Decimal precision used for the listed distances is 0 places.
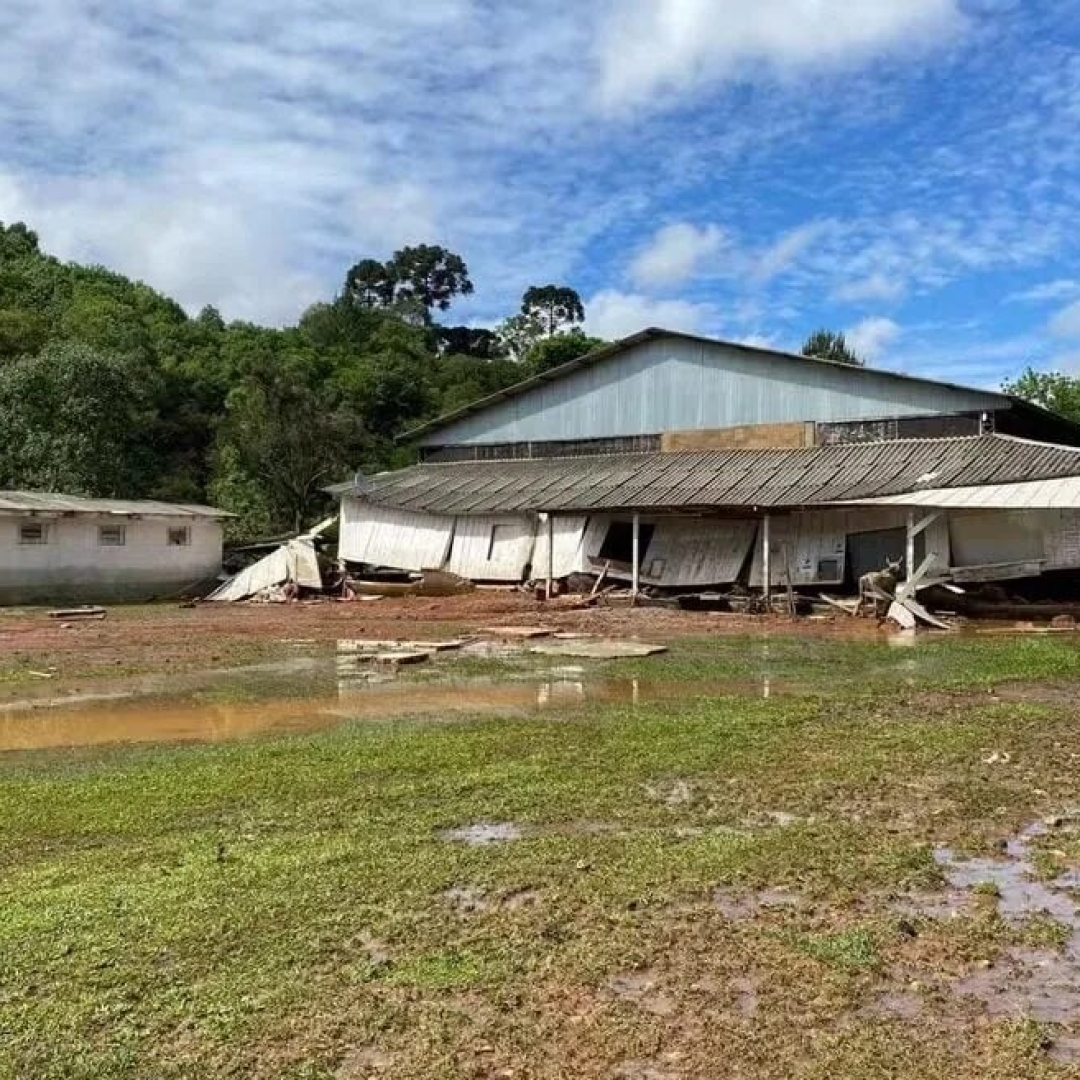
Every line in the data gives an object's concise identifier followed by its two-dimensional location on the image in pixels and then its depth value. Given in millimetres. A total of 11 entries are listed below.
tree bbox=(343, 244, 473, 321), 95562
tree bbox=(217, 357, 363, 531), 39375
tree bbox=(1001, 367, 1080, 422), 49281
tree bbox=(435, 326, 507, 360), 81750
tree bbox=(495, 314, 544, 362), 82000
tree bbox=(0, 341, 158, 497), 35438
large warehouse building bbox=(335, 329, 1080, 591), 23078
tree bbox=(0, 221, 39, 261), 58297
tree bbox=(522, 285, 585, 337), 94562
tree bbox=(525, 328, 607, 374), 60594
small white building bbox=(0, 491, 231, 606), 28498
